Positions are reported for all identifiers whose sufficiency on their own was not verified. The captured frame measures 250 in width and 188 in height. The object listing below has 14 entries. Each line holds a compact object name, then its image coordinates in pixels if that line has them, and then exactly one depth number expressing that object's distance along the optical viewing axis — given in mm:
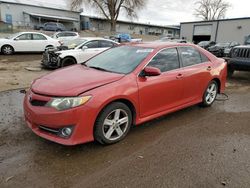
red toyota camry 2514
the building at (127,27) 43678
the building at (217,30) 27867
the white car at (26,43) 11746
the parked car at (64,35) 16710
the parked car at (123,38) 19641
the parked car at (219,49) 17677
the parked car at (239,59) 6568
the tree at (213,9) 54172
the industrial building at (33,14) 34864
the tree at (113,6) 35623
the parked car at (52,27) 31069
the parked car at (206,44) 22750
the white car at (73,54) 7879
